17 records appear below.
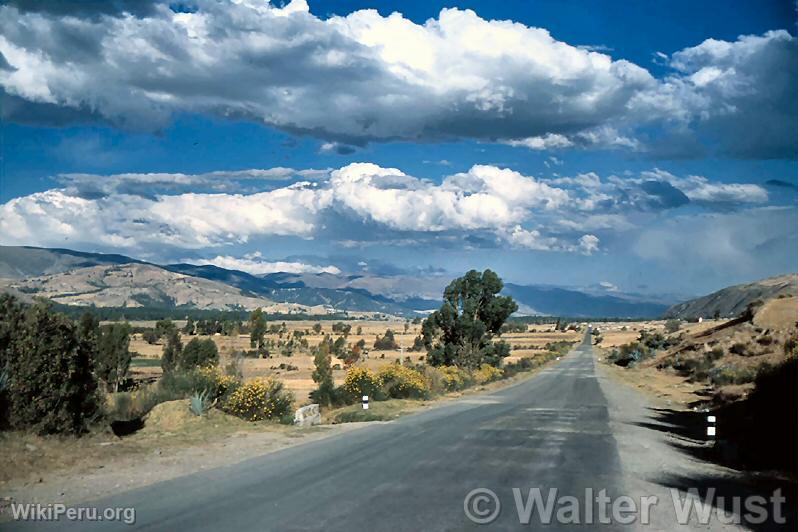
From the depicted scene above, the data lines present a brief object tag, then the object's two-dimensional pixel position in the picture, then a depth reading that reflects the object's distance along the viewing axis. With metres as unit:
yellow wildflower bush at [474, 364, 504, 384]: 54.38
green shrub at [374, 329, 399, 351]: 137.99
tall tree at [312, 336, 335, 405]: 34.44
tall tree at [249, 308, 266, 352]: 121.38
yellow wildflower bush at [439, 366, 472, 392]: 44.28
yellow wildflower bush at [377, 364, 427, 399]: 35.84
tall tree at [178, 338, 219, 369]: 65.81
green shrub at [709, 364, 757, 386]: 36.93
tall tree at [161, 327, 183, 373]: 70.20
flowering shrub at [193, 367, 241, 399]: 24.89
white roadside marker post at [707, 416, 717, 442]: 18.91
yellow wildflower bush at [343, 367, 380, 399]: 33.50
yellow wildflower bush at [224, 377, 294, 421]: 23.89
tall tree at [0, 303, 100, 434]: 14.93
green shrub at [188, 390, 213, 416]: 22.00
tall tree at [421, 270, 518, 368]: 58.66
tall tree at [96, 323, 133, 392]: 45.81
